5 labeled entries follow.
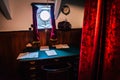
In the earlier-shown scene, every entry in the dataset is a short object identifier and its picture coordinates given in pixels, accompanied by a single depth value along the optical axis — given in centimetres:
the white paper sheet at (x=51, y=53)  168
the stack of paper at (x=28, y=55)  160
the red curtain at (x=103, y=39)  41
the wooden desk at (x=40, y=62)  155
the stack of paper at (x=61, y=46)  192
